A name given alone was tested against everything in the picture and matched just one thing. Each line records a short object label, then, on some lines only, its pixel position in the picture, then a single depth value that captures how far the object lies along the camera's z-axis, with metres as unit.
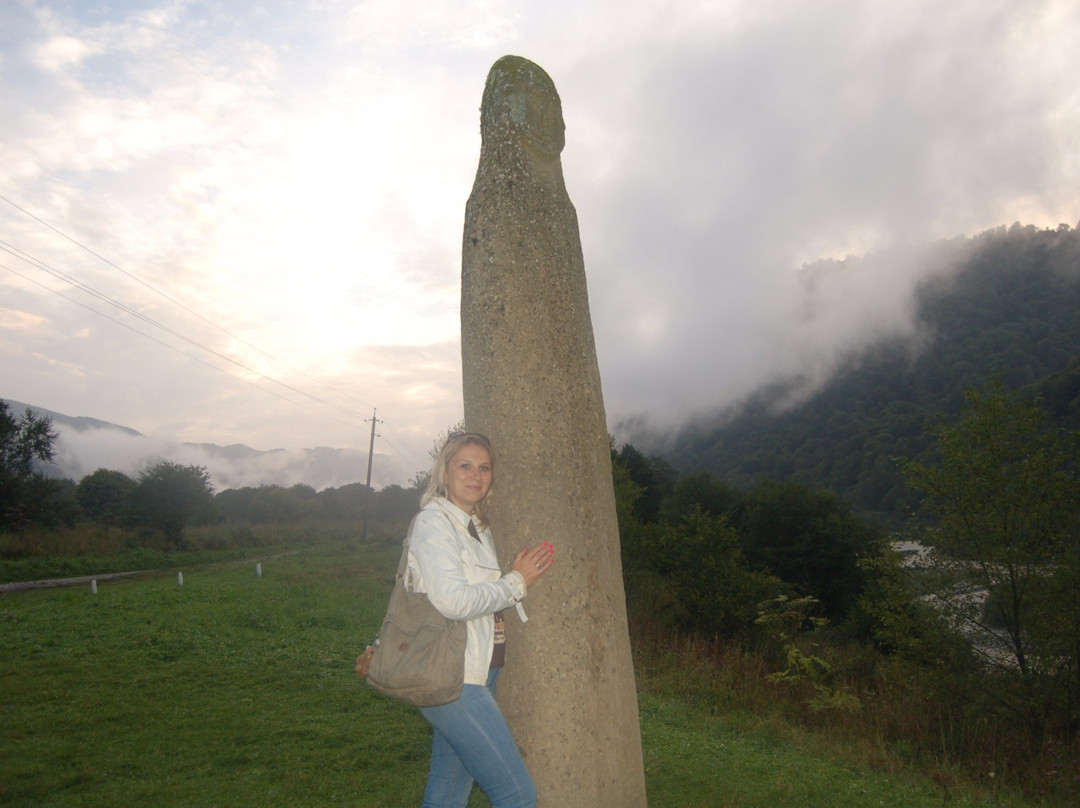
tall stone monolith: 3.35
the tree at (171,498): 36.84
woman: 2.68
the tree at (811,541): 37.53
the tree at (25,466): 31.75
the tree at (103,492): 47.28
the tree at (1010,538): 9.54
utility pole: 45.50
